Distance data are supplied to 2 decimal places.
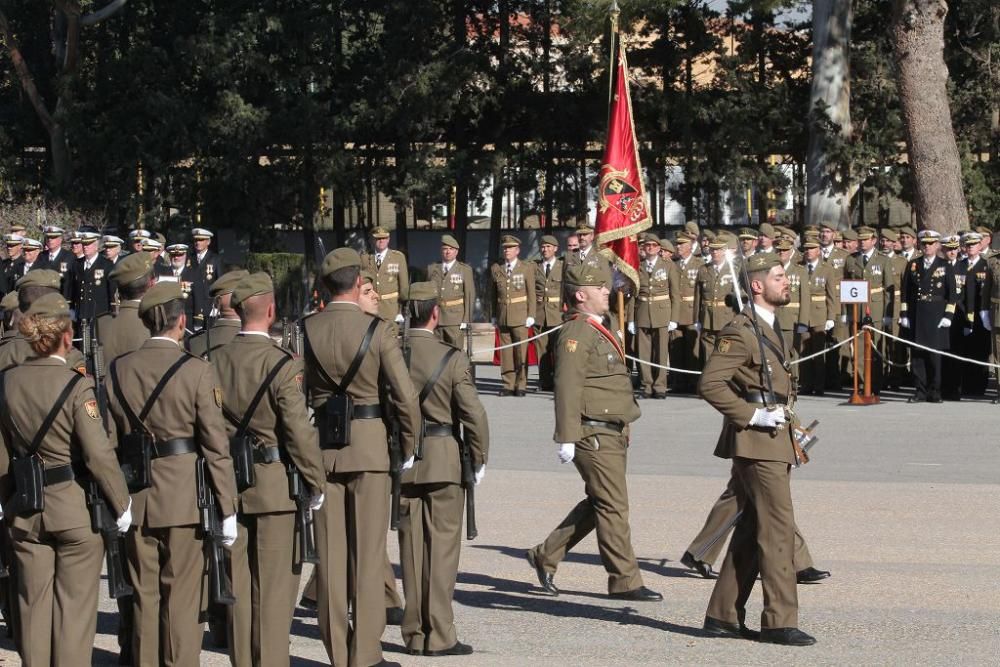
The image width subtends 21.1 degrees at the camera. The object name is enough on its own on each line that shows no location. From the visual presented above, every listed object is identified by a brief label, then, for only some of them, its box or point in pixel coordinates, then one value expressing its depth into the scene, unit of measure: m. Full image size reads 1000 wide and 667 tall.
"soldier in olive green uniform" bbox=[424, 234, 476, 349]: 30.83
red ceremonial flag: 31.81
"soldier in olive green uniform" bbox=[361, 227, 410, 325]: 31.36
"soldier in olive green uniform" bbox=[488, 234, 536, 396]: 31.68
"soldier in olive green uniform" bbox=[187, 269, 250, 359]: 14.35
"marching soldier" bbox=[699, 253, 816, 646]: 12.38
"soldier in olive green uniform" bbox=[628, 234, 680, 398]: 30.99
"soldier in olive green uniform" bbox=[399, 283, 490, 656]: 12.51
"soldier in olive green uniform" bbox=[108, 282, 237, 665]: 10.79
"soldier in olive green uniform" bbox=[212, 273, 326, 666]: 11.20
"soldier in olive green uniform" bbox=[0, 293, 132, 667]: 10.43
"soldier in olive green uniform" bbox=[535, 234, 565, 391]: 31.89
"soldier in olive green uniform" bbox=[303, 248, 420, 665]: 11.78
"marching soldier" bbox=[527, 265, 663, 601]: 13.99
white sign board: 29.07
